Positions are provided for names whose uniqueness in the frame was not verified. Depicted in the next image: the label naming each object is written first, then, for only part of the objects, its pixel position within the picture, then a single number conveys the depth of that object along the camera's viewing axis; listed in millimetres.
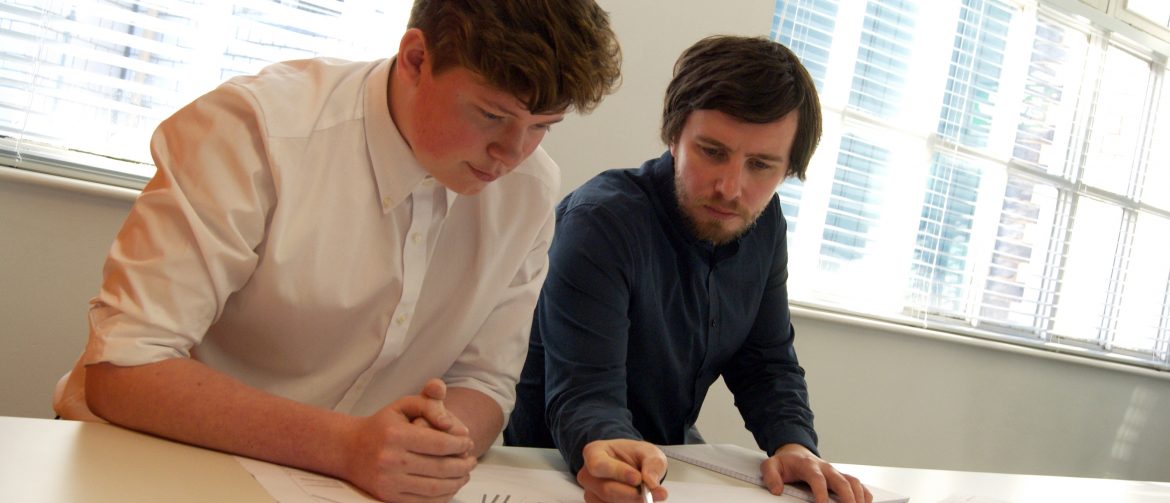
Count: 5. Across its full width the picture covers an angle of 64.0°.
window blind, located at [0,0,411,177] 2137
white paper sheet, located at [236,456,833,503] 938
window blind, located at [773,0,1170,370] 3645
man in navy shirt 1499
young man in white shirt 999
